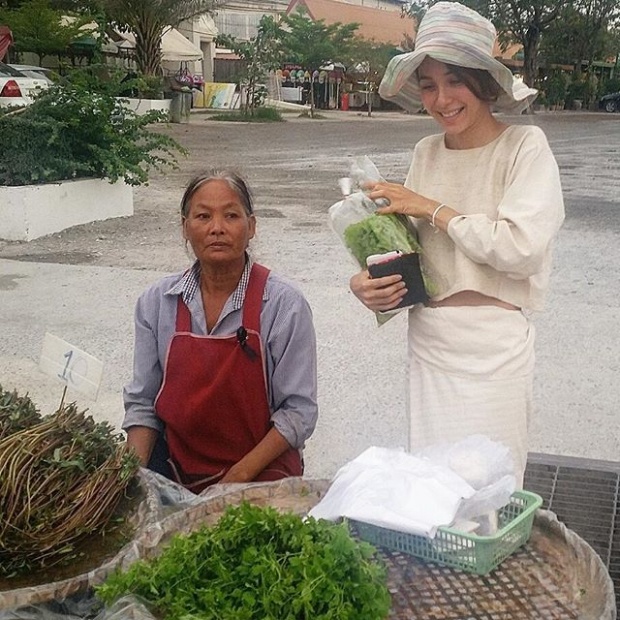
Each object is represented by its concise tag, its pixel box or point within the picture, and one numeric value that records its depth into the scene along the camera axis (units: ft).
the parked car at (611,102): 144.97
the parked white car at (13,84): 43.89
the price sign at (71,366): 7.49
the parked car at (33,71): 59.09
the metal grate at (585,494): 10.87
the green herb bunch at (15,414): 6.32
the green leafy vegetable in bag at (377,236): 7.61
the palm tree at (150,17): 86.84
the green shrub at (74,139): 26.35
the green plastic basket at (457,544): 5.37
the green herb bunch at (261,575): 4.57
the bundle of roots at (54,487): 5.66
